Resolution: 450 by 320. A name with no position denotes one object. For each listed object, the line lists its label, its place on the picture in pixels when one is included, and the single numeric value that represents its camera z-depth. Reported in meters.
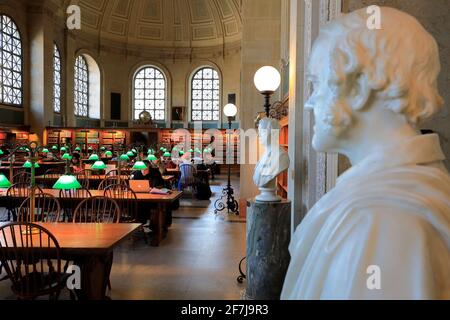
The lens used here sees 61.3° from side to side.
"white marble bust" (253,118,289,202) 3.80
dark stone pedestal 3.58
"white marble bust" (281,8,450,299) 0.69
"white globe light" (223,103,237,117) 9.47
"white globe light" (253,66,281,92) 4.10
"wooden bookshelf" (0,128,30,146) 16.54
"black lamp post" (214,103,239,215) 9.43
